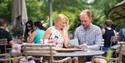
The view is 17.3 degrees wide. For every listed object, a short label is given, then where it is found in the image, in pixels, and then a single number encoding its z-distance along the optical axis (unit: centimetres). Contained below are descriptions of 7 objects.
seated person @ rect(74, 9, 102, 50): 672
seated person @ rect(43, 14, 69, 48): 685
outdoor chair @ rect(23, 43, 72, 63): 620
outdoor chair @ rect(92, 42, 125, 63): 645
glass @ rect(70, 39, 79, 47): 675
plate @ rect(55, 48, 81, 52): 658
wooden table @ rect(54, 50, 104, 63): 612
